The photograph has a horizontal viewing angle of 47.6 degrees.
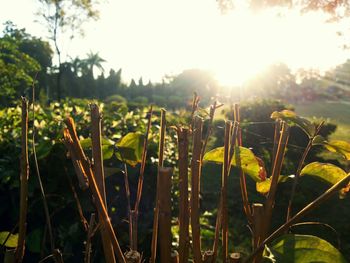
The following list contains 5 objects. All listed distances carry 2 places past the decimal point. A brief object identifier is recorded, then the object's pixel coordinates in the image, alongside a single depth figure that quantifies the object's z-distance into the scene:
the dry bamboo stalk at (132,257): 0.56
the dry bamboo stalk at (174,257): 0.67
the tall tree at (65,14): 22.09
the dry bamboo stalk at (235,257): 0.64
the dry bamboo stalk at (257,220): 0.74
